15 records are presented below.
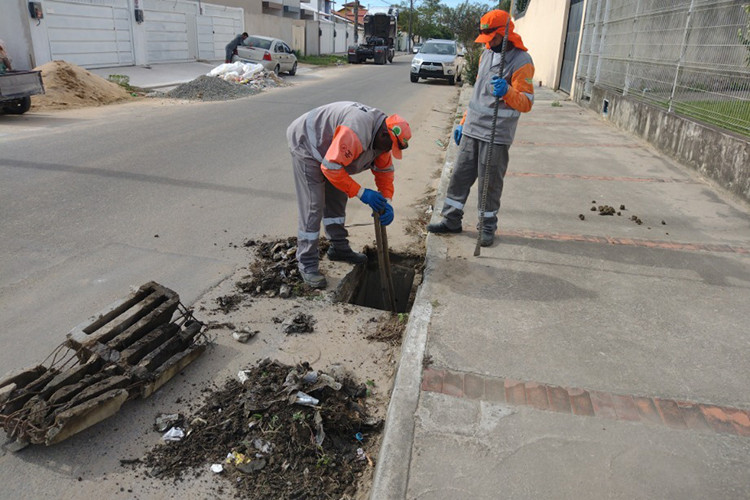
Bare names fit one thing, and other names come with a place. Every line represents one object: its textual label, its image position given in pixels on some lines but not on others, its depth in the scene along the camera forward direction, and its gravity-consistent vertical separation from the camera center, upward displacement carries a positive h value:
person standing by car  21.64 +0.11
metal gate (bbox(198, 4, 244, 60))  25.88 +0.92
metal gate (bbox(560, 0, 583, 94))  16.66 +0.57
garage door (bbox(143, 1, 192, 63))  21.92 +0.60
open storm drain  5.23 -2.00
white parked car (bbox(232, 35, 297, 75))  21.44 -0.09
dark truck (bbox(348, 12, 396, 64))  36.66 +0.89
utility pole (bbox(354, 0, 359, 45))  50.43 +2.57
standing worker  4.65 -0.50
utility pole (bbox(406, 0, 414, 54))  70.62 +1.91
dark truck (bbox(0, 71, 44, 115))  10.18 -0.87
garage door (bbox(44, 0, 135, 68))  17.00 +0.34
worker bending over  3.83 -0.70
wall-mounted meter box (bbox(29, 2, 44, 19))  15.94 +0.82
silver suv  22.14 -0.19
